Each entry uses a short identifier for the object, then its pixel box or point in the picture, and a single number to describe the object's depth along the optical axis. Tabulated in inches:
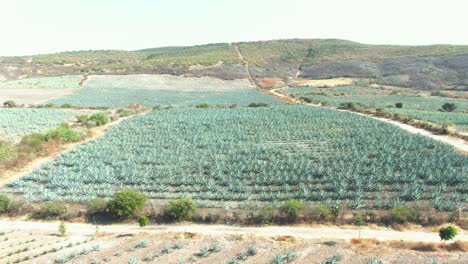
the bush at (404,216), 749.9
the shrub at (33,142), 1289.1
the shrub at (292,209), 770.2
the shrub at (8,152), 1185.8
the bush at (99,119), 1803.6
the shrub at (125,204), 805.9
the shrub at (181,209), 792.9
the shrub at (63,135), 1428.9
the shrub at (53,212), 837.2
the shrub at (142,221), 754.2
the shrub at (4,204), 859.4
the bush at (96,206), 837.2
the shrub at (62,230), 744.3
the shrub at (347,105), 2218.0
